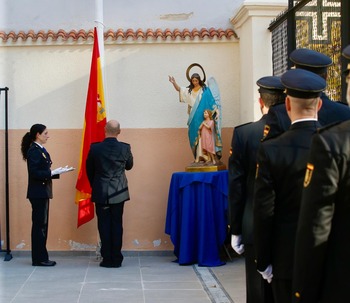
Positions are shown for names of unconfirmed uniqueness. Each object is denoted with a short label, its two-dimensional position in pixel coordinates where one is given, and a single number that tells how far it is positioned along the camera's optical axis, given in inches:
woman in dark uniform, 308.3
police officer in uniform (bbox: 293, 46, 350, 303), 96.8
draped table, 310.0
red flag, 327.0
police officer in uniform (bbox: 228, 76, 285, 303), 164.2
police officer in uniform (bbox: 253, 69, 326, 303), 124.0
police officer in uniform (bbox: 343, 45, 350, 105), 106.4
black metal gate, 212.5
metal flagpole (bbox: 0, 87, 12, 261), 334.0
